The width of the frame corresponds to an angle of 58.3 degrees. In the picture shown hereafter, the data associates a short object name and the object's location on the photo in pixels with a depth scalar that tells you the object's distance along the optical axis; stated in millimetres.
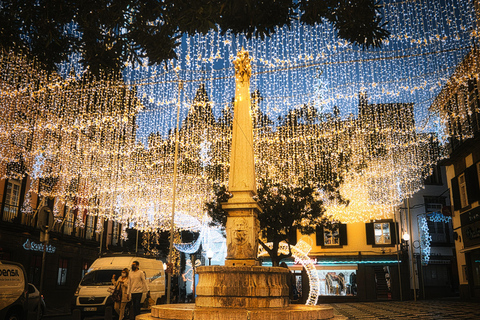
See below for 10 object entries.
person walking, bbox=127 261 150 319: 10469
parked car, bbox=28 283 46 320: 13842
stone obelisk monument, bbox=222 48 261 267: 10352
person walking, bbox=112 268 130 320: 10391
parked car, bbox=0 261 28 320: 9656
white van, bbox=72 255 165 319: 13062
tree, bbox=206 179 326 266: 24359
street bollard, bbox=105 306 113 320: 11875
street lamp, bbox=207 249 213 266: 30550
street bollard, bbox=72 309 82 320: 12930
